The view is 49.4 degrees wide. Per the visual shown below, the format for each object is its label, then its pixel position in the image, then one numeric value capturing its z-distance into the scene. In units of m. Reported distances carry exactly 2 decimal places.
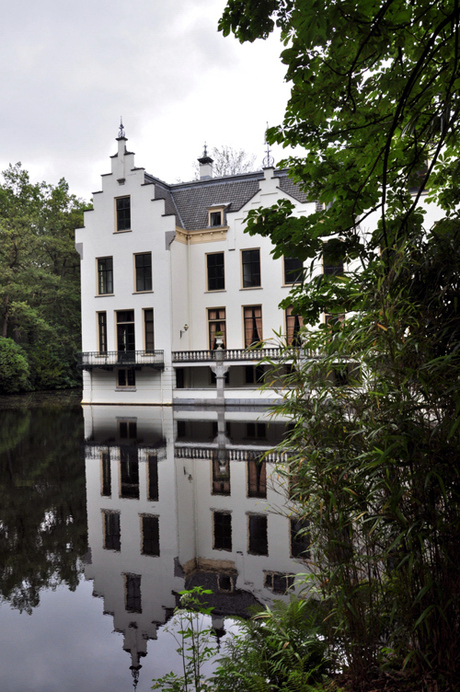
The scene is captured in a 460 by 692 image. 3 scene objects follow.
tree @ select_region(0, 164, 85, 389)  34.19
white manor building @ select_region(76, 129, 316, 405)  24.44
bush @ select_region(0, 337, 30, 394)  31.25
